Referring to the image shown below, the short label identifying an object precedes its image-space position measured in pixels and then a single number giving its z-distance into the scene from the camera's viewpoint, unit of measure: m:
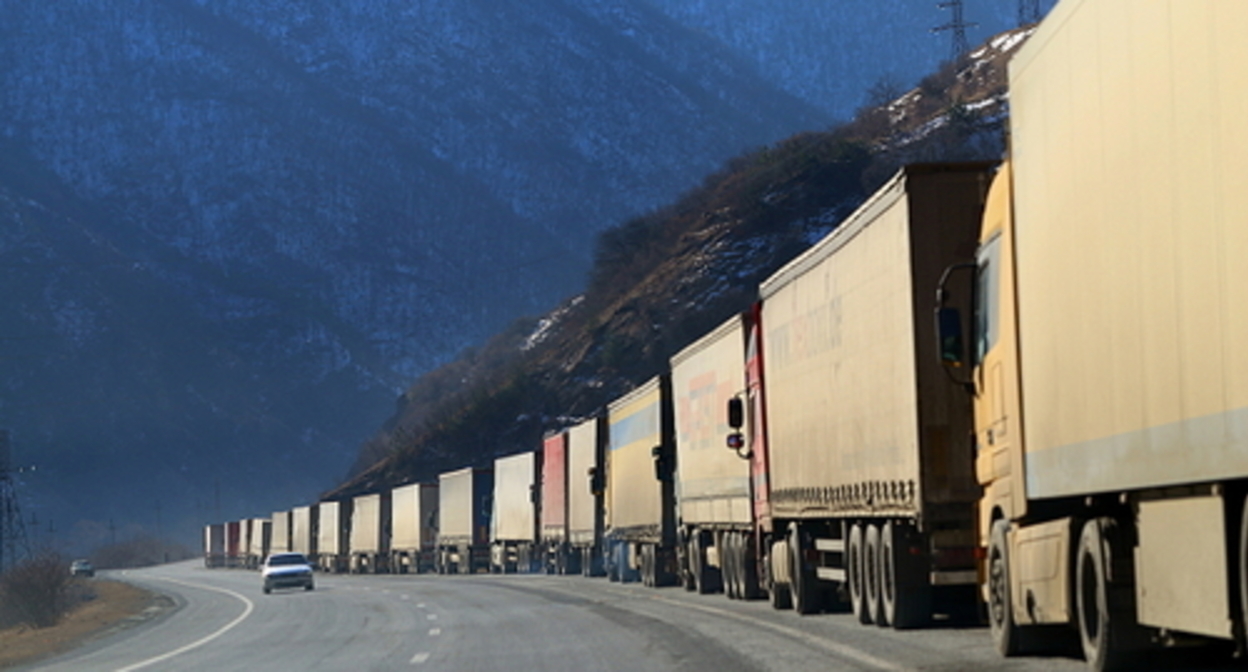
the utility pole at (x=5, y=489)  104.06
